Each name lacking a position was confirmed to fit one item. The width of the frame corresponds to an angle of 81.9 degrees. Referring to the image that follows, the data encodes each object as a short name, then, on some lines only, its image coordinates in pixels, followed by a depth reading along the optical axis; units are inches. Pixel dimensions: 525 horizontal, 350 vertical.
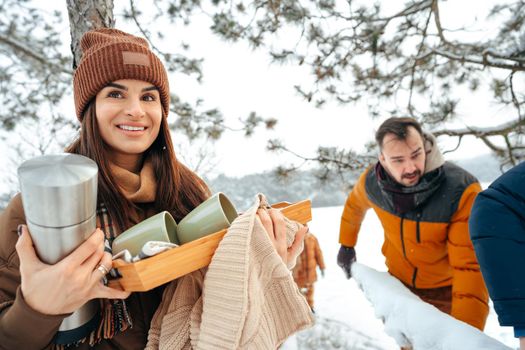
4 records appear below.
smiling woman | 20.7
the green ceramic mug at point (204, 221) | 26.8
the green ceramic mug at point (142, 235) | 25.0
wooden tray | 21.1
